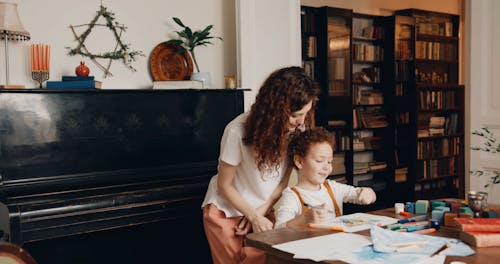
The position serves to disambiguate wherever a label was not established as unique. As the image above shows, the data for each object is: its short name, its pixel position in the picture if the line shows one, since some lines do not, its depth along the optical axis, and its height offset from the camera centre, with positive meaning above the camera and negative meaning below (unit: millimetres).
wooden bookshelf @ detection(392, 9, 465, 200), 7066 -128
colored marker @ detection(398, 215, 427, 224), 1950 -455
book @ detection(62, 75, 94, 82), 3390 +105
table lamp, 3150 +418
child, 2215 -397
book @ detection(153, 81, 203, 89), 3789 +62
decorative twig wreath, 3676 +315
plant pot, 3908 +114
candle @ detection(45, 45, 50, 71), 3423 +233
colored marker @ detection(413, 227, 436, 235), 1824 -463
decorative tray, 3959 +222
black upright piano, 3006 -390
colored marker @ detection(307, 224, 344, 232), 1879 -462
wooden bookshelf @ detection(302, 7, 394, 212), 6328 -54
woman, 2340 -320
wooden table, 1519 -469
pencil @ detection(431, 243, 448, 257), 1566 -459
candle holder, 3346 +121
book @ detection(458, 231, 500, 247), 1625 -439
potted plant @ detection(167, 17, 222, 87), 3924 +380
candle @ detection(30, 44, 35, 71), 3381 +249
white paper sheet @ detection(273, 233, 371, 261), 1580 -461
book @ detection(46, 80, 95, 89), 3342 +69
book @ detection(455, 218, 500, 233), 1667 -415
